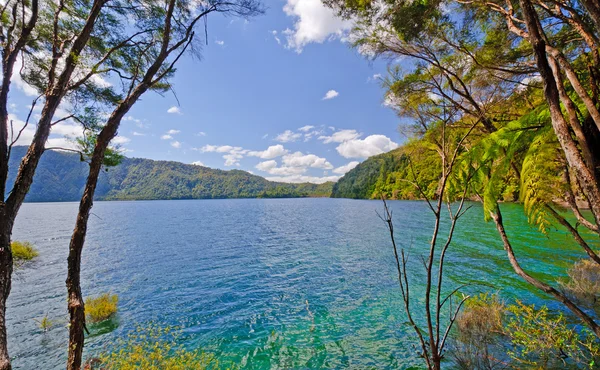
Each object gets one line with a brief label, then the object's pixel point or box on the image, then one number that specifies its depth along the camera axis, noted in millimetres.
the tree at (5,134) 3857
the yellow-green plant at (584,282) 9898
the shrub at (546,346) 5781
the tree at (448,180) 1870
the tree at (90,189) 4273
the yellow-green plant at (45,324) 10844
